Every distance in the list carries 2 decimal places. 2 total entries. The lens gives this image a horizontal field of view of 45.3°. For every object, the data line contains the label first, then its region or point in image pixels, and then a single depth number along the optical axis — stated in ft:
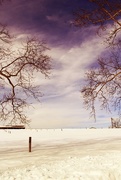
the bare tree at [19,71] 23.65
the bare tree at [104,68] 22.85
